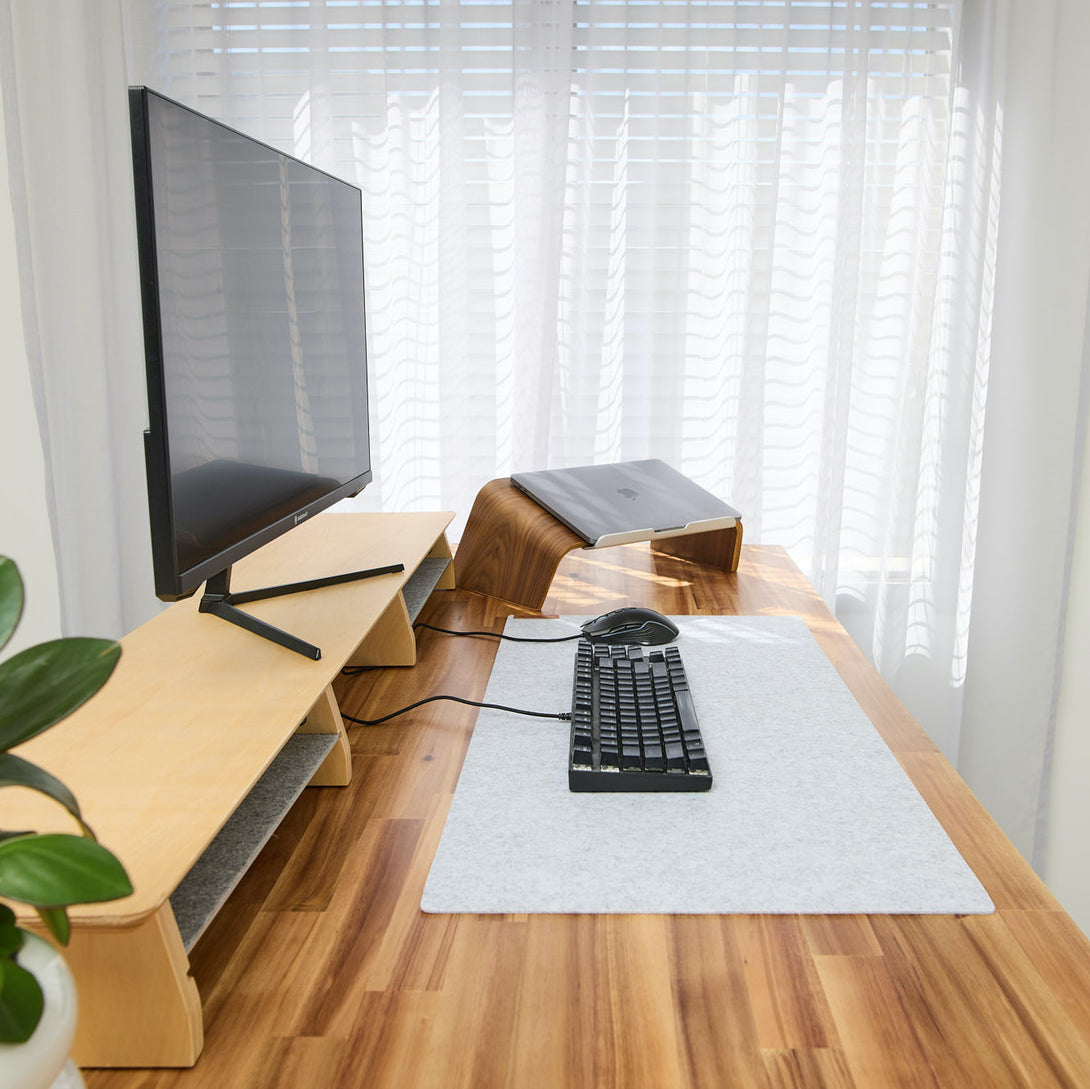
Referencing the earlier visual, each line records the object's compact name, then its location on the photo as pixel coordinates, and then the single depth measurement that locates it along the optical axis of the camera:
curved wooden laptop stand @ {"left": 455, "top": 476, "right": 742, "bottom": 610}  1.42
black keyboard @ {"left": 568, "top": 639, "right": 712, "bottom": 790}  0.86
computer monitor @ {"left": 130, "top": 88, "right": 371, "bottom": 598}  0.81
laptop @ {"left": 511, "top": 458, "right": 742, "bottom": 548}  1.45
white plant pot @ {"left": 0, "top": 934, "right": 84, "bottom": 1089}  0.38
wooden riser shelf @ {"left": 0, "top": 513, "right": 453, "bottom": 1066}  0.56
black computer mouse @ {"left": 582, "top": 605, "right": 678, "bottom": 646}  1.27
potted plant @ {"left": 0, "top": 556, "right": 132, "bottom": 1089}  0.39
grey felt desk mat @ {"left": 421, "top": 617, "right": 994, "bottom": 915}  0.71
